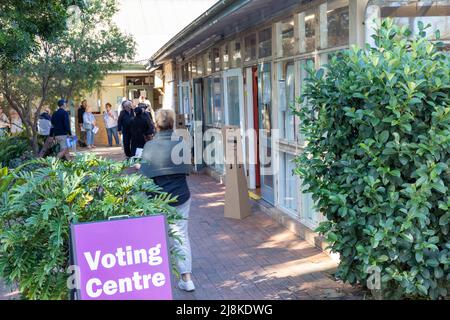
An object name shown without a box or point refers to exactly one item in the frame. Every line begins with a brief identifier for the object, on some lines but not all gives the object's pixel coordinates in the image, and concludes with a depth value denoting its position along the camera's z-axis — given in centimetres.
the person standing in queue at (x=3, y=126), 1794
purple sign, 348
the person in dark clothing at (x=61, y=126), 1461
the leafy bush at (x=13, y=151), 1280
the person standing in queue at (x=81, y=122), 2300
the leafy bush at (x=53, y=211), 369
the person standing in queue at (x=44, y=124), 1850
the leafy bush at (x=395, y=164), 421
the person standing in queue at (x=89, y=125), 2269
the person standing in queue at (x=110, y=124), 2342
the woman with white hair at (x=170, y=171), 544
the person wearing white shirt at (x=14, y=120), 2292
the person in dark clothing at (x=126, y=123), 1242
